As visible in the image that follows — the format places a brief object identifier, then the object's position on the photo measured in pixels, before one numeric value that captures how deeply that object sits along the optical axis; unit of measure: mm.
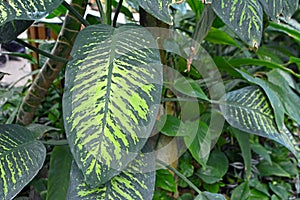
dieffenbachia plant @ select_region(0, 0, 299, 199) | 466
